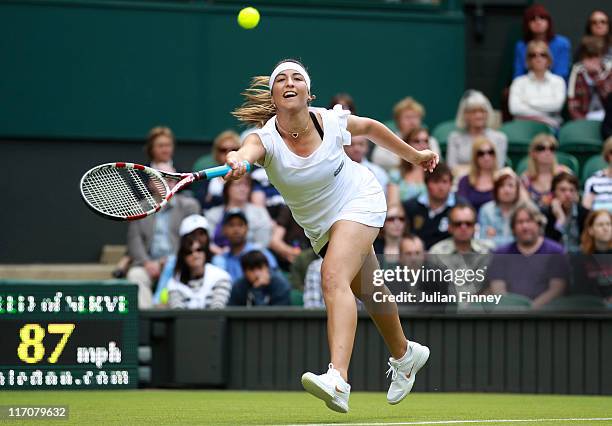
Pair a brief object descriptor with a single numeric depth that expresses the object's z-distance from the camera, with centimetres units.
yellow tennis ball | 1139
